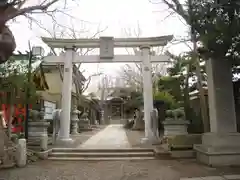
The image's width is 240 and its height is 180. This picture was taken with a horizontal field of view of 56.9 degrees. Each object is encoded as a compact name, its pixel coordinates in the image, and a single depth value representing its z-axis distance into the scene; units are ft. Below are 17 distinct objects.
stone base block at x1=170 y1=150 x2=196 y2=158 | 24.98
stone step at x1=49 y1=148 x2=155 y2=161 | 26.96
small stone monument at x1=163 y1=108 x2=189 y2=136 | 31.17
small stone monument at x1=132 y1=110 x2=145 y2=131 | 70.54
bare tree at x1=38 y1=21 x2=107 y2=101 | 70.49
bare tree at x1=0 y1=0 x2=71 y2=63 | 11.41
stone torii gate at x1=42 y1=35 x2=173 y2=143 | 36.27
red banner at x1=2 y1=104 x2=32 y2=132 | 36.91
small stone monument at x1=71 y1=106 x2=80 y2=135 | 56.85
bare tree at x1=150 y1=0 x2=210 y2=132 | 20.45
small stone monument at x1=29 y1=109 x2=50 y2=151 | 29.66
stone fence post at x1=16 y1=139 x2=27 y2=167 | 22.25
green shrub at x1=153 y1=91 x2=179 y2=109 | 54.42
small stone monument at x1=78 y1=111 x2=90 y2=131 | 67.97
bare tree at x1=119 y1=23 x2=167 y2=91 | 79.60
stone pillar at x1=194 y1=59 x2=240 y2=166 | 19.80
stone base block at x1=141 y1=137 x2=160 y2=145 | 34.06
